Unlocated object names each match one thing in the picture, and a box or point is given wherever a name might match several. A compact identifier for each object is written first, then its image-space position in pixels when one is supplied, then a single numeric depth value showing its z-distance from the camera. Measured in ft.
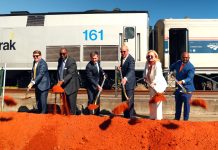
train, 53.72
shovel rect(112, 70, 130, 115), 18.40
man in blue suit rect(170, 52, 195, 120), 24.43
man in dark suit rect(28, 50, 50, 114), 26.22
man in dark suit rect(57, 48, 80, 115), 24.99
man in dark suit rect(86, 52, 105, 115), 26.91
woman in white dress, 20.81
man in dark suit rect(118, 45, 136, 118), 24.29
